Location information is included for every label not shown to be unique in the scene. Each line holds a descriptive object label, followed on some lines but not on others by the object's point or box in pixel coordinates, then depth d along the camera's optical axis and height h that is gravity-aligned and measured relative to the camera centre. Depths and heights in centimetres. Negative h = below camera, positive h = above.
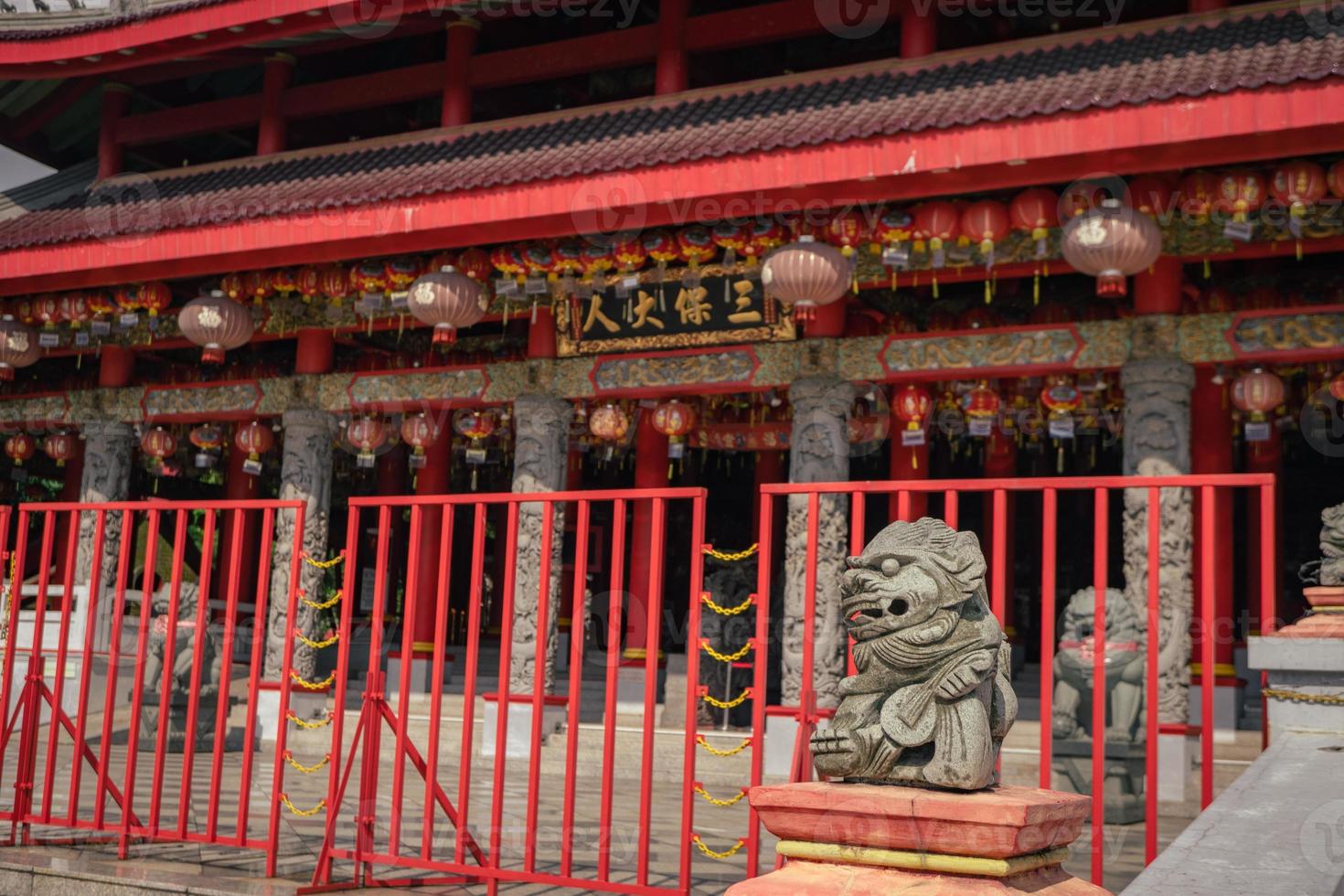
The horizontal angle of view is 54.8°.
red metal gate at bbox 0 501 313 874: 525 -85
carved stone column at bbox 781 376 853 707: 906 +43
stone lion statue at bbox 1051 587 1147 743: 748 -41
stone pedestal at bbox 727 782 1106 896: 269 -53
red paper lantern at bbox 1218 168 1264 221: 725 +230
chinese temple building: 747 +224
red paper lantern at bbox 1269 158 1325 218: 710 +231
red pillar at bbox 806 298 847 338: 943 +191
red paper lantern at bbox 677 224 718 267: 872 +228
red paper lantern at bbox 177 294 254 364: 1020 +187
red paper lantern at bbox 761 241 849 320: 805 +194
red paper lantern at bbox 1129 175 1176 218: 738 +230
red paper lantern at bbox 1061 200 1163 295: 723 +198
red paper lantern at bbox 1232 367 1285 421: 845 +138
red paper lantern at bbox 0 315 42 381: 1109 +178
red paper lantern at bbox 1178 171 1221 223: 735 +232
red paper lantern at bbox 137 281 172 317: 1073 +217
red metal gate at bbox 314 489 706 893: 447 -73
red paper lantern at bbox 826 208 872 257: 812 +224
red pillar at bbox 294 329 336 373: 1138 +186
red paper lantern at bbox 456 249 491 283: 941 +224
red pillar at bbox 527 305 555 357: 1043 +192
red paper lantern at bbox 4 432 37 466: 1359 +112
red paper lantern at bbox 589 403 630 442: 1032 +124
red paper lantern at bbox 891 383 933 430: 944 +135
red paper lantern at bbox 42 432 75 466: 1355 +113
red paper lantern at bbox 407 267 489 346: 916 +191
